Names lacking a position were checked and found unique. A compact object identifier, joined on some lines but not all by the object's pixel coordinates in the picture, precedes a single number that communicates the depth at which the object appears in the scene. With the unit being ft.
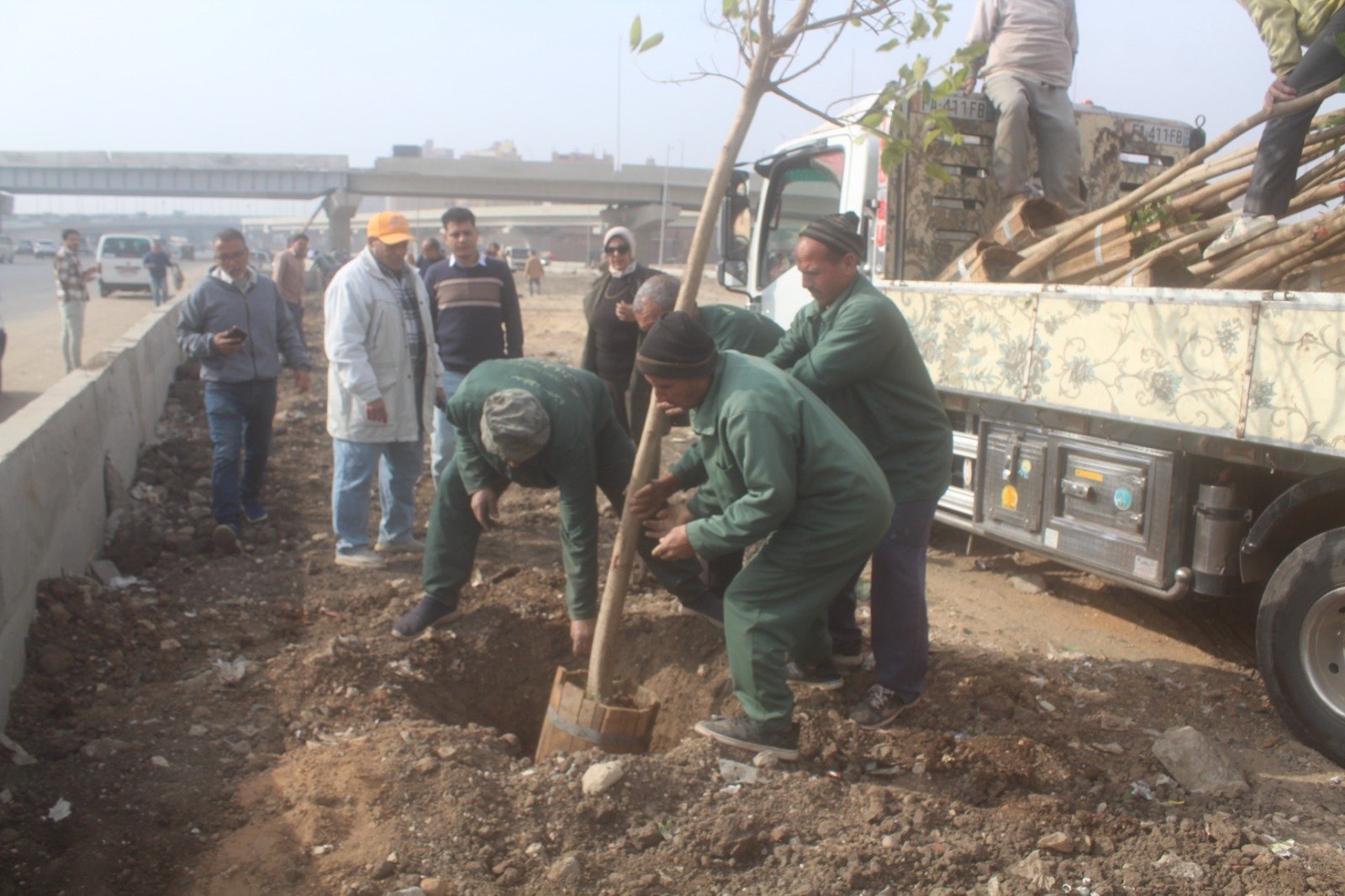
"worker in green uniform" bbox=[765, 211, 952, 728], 12.63
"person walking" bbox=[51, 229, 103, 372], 38.09
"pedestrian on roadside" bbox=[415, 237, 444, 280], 30.48
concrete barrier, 13.24
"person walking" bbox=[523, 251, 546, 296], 112.88
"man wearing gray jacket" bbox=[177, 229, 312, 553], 19.49
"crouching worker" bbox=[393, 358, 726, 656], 12.90
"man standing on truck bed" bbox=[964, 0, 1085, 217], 19.88
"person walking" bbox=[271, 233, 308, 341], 38.22
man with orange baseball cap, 18.21
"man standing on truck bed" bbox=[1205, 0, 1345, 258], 14.11
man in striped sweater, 20.52
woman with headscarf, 20.49
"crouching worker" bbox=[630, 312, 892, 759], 10.80
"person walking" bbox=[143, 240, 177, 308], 77.51
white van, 91.25
